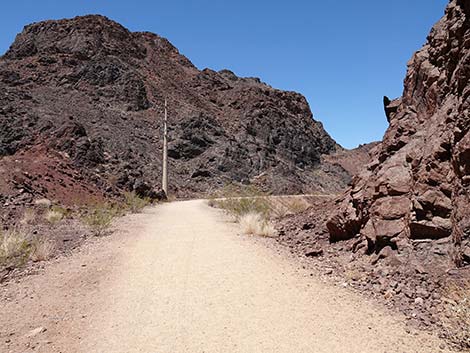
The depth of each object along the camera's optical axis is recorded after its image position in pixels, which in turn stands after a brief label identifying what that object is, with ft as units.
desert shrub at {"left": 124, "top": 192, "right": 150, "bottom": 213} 63.52
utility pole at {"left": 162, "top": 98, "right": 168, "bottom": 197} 117.91
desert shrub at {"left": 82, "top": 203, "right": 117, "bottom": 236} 37.04
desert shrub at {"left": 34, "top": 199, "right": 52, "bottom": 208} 50.26
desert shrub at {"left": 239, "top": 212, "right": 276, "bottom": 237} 35.83
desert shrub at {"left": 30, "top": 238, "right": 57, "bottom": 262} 26.45
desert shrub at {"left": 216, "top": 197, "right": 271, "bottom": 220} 46.34
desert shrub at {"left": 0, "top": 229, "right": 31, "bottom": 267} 25.03
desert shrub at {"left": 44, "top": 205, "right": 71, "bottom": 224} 43.34
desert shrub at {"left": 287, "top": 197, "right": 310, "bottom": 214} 69.43
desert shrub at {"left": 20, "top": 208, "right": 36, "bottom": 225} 41.55
